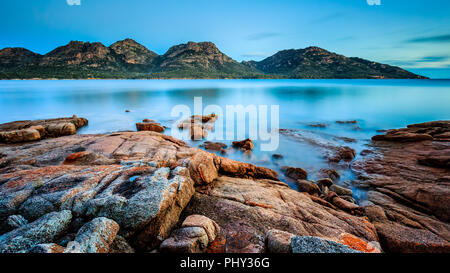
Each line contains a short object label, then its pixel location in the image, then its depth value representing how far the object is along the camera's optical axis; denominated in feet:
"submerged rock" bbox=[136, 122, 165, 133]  61.99
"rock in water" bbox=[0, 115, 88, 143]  39.42
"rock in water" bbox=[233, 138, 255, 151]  49.29
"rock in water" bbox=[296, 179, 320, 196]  28.92
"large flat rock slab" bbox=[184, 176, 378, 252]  16.12
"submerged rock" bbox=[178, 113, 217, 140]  58.65
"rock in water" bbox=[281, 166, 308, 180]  34.65
